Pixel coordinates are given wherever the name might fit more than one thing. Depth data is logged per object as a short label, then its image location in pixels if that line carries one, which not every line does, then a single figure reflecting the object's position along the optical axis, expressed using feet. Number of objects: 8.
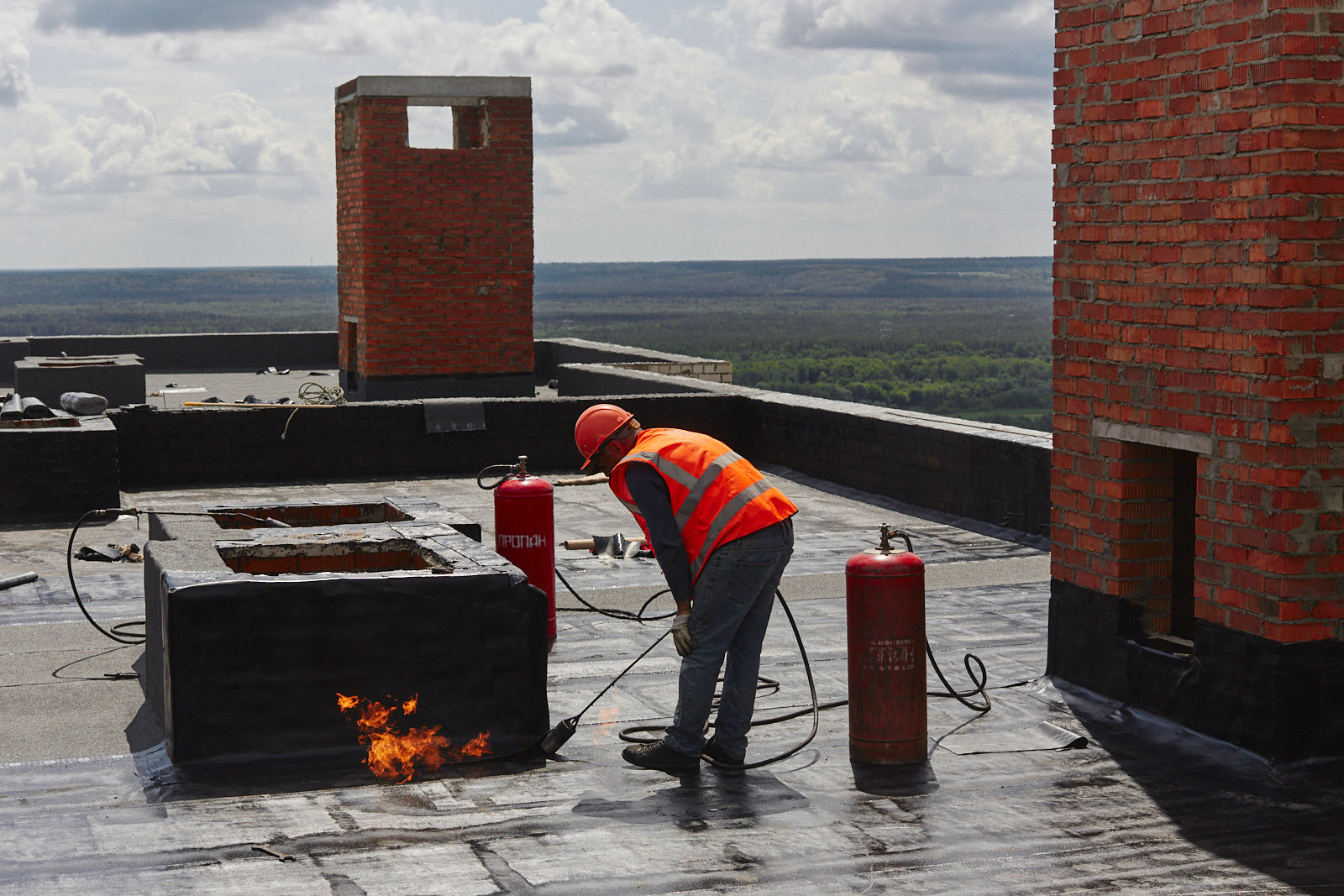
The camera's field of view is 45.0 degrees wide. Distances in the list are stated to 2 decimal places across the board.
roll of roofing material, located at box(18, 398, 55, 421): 53.72
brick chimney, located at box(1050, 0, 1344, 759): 23.98
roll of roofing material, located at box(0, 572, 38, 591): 38.91
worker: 24.12
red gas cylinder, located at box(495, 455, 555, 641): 32.78
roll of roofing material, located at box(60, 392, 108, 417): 62.23
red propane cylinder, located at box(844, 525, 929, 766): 24.34
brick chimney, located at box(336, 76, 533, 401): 76.84
